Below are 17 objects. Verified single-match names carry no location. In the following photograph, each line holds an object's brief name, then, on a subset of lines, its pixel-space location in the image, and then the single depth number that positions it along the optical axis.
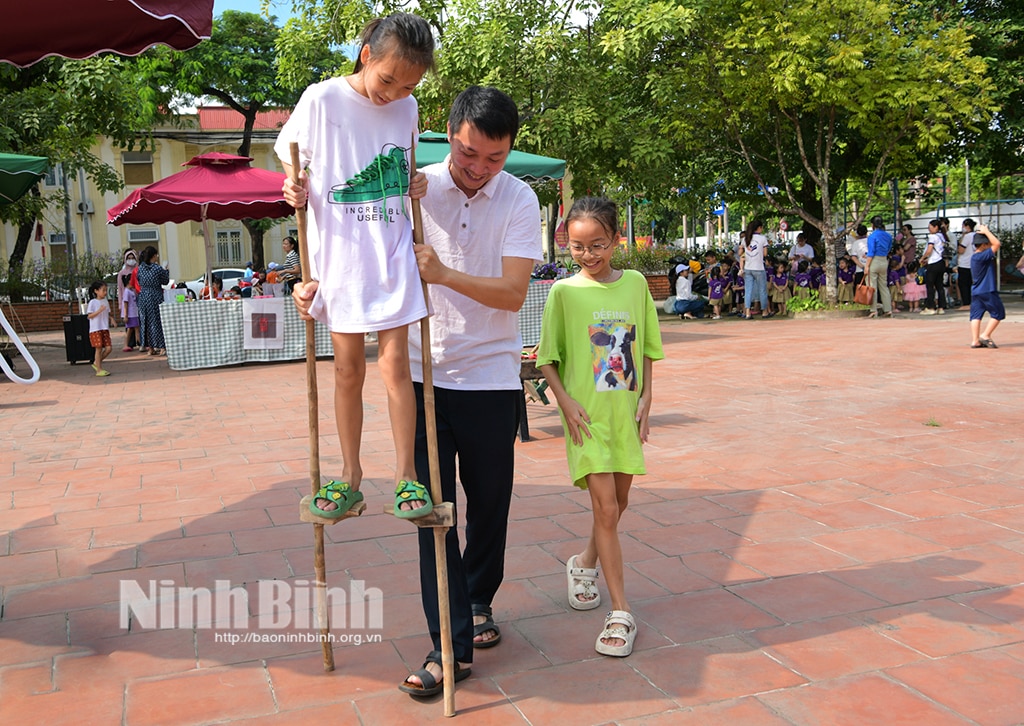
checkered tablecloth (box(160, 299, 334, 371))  13.00
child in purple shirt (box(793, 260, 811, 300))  18.97
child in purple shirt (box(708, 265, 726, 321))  18.86
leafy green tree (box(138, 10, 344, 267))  31.27
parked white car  34.19
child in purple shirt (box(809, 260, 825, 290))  18.88
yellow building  41.75
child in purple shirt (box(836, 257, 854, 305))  17.91
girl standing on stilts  2.86
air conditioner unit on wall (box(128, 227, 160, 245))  43.06
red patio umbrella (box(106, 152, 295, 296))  13.05
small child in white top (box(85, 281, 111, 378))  13.07
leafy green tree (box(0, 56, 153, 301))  13.39
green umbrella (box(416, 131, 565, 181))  11.41
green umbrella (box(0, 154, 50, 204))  9.39
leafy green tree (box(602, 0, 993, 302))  16.17
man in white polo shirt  3.01
